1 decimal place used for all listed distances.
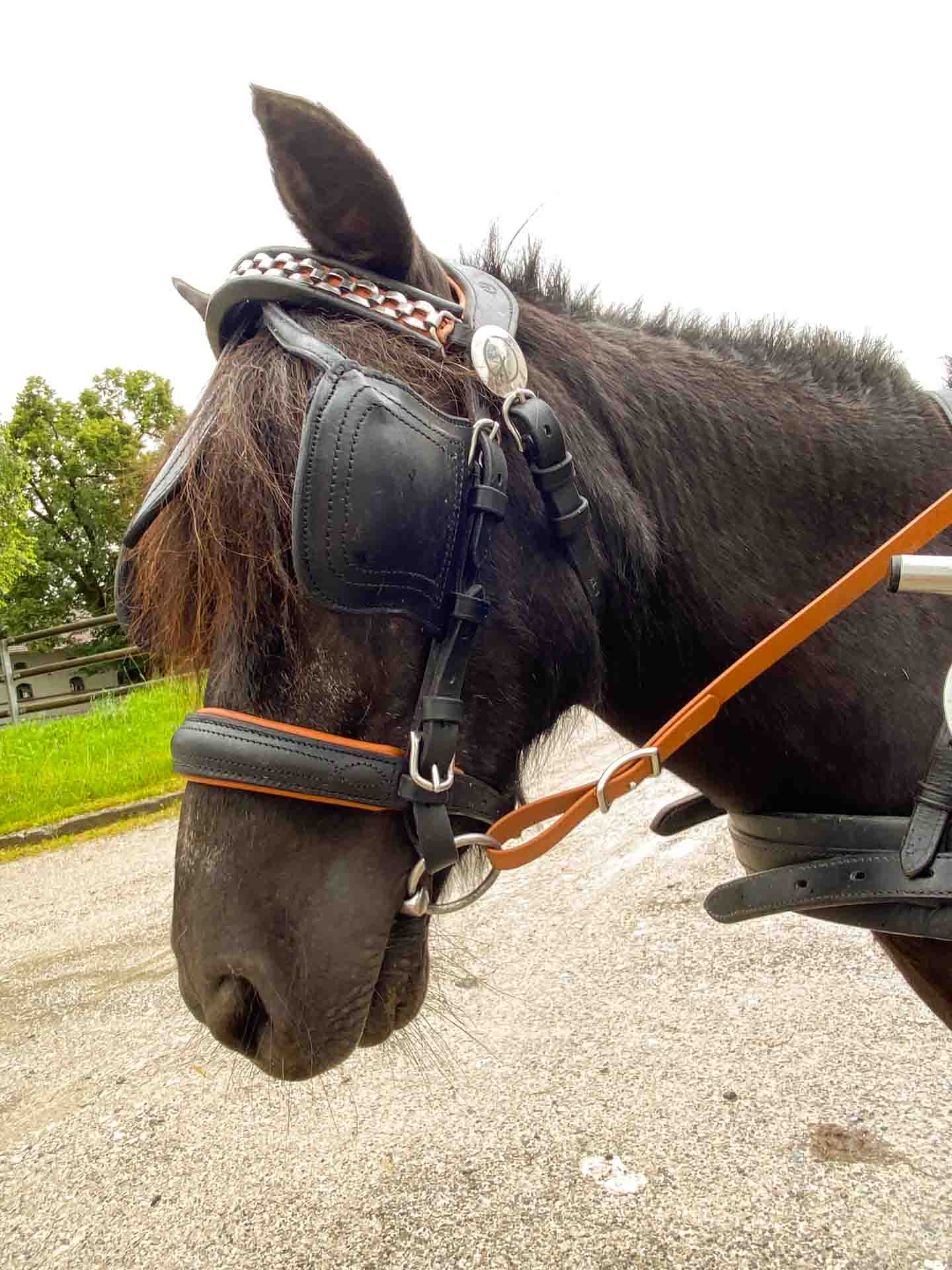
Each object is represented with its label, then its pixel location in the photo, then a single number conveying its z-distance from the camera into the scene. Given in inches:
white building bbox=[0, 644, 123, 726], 529.2
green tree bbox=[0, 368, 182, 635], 986.7
